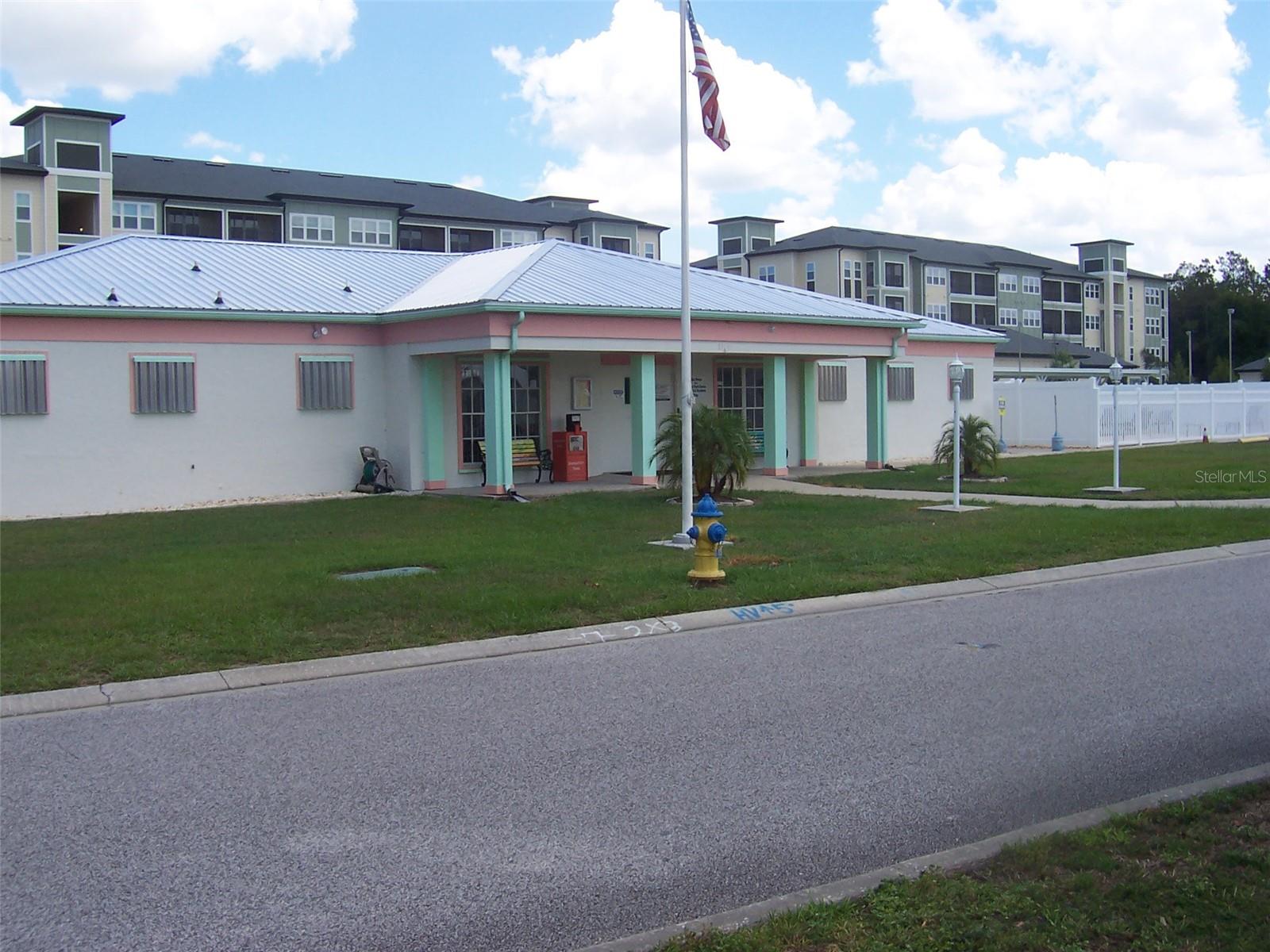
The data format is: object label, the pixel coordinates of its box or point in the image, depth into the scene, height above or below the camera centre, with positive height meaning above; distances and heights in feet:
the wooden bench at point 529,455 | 80.43 -0.64
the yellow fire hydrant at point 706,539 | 39.14 -3.03
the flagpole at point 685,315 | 47.62 +4.97
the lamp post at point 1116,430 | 71.20 +0.38
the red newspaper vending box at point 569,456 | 81.46 -0.72
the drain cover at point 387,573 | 41.11 -4.18
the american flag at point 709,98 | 47.57 +13.05
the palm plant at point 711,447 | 63.82 -0.22
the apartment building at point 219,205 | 176.14 +38.46
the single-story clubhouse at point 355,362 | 66.33 +5.20
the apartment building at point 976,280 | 266.98 +36.53
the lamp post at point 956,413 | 61.16 +1.25
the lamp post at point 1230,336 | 302.25 +24.42
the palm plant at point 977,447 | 79.92 -0.52
